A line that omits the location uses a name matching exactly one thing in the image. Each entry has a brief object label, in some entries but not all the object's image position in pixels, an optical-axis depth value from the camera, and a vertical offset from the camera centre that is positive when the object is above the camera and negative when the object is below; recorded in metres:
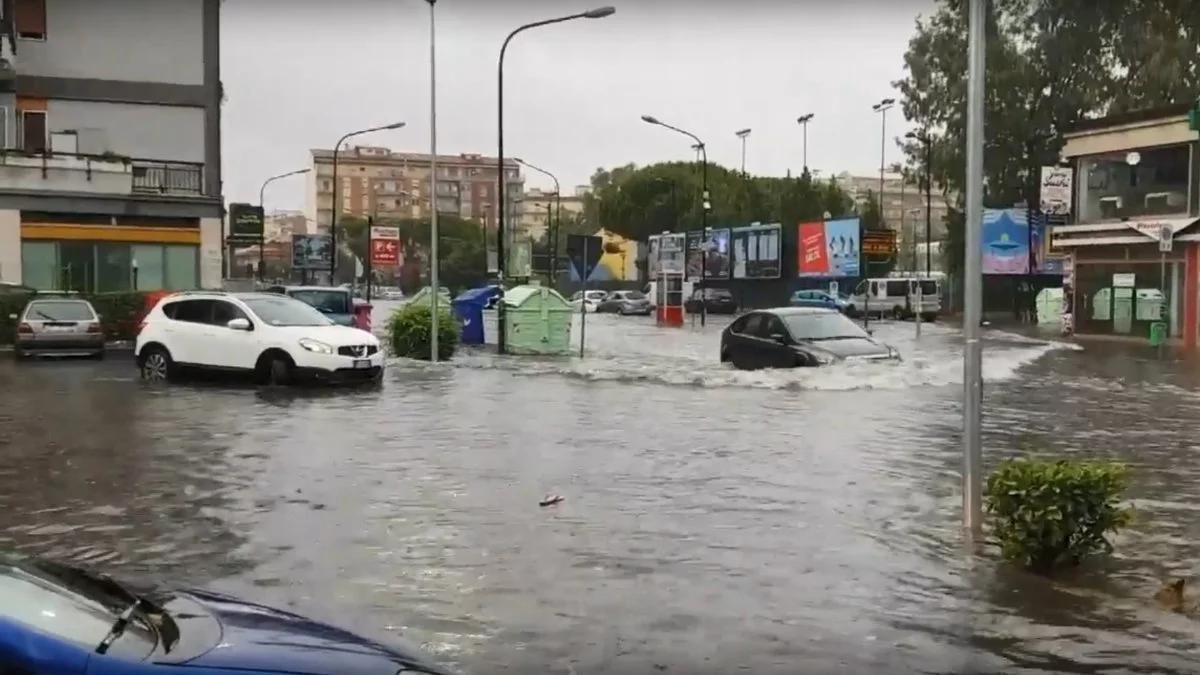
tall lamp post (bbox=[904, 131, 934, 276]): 59.41 +6.17
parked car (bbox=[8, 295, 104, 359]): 26.86 -1.05
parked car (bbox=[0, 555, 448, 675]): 3.30 -1.06
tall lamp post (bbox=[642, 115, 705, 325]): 51.06 +3.98
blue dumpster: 32.28 -0.81
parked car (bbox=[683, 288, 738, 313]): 65.12 -0.95
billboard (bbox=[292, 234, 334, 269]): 58.44 +1.50
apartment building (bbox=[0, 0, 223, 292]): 34.03 +4.08
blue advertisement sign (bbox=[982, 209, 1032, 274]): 57.06 +2.15
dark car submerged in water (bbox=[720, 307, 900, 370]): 20.73 -0.99
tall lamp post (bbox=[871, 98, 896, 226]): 64.92 +9.78
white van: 56.32 -0.62
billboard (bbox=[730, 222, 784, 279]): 71.94 +2.06
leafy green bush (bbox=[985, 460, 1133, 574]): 7.32 -1.37
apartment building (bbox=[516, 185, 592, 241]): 158.62 +10.11
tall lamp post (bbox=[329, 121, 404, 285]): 52.43 +2.04
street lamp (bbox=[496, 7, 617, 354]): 28.59 +2.66
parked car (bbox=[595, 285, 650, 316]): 65.06 -1.07
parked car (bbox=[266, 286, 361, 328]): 27.56 -0.36
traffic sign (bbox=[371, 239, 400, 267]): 56.53 +1.46
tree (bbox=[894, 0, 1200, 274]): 51.31 +9.01
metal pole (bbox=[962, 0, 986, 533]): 8.34 -0.19
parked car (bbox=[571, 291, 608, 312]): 71.25 -0.93
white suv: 19.14 -0.93
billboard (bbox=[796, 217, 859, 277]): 66.34 +2.01
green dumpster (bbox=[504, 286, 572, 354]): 28.81 -0.90
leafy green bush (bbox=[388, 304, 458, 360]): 26.62 -1.10
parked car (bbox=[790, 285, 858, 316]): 57.44 -0.79
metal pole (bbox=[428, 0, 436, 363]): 25.28 +1.49
